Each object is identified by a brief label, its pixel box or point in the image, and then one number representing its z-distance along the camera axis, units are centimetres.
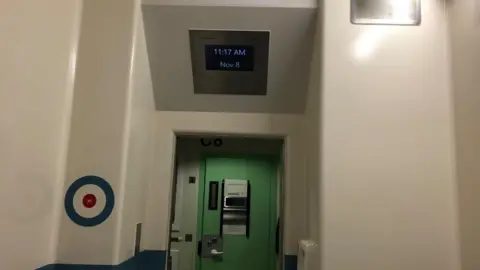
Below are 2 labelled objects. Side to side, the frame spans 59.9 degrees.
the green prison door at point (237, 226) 386
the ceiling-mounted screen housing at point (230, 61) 188
